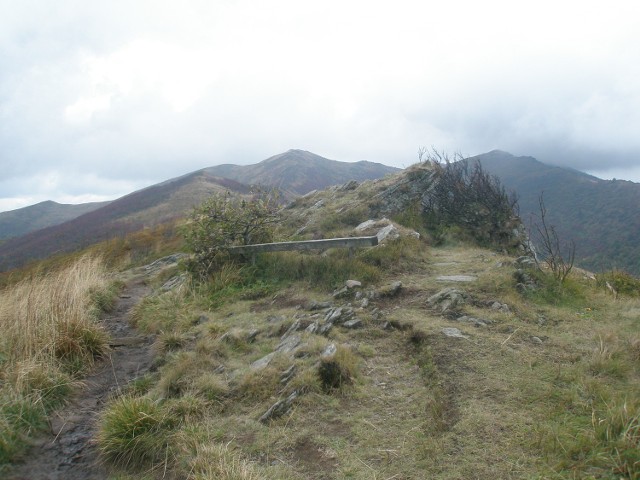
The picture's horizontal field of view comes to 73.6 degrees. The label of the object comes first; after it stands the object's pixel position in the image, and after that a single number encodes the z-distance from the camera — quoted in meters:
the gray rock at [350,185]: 16.52
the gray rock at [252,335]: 5.83
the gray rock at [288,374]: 4.37
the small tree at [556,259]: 6.81
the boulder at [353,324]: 5.59
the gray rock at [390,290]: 6.79
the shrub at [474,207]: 12.34
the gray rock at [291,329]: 5.65
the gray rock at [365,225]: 10.84
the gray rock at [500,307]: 5.69
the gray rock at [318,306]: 6.57
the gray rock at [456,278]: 7.11
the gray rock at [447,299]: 5.86
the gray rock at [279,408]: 3.90
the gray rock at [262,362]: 4.80
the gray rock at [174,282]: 9.84
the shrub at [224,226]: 9.77
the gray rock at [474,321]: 5.21
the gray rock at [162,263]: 15.23
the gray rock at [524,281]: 6.50
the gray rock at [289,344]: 5.04
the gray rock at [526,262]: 7.18
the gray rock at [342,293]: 7.00
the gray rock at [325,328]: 5.34
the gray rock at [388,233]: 9.37
